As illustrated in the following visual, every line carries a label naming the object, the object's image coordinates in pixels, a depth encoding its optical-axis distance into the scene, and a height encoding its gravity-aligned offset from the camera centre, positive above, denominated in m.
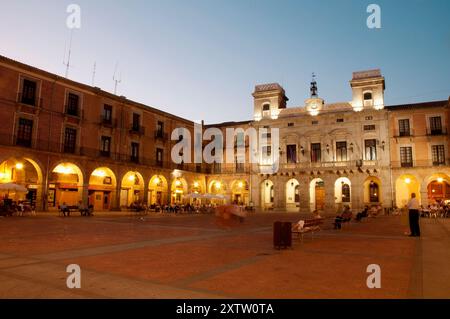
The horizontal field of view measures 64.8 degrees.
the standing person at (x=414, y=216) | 12.02 -0.38
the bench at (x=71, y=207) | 22.41 -0.44
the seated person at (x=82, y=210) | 23.11 -0.55
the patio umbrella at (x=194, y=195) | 30.14 +0.63
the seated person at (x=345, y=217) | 15.14 -0.59
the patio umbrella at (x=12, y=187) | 20.22 +0.79
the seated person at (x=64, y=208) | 21.83 -0.41
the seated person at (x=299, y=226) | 10.38 -0.65
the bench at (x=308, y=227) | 10.36 -0.72
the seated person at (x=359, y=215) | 19.40 -0.61
